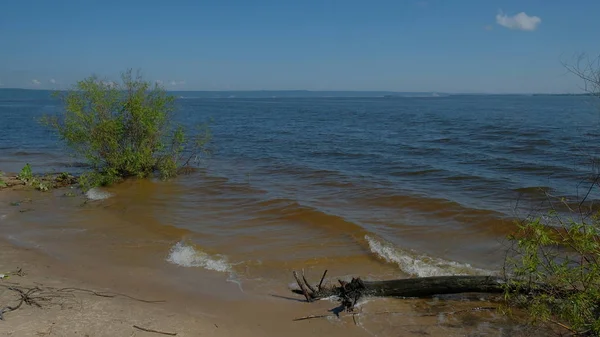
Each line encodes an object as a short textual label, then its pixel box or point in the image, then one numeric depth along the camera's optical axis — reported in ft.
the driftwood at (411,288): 24.13
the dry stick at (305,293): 24.03
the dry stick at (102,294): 23.98
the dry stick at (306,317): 22.51
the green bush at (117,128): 54.24
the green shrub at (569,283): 16.83
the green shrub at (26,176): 52.75
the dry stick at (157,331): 20.02
